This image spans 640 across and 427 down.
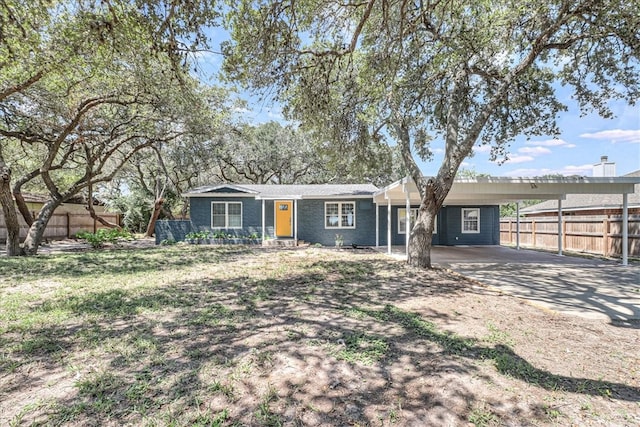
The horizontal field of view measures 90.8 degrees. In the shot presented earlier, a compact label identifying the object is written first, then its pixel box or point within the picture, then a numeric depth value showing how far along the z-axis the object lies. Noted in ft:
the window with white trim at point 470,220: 49.78
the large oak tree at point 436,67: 18.47
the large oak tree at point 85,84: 14.23
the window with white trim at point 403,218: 48.49
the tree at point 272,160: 73.15
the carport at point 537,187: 28.71
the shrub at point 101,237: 41.65
